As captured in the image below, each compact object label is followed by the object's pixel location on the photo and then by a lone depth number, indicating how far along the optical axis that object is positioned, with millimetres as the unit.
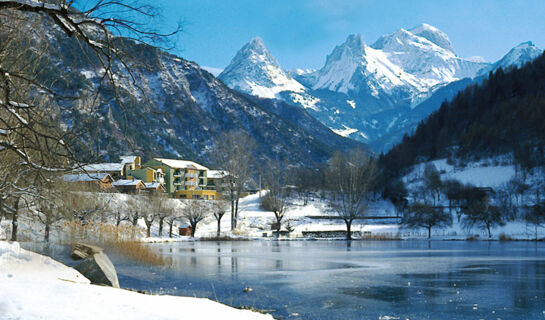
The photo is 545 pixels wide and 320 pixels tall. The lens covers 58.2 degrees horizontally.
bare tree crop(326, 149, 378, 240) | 80450
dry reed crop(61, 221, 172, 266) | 37281
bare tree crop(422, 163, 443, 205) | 96562
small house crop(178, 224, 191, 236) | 75875
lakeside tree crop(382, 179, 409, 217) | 101194
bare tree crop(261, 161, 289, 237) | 81250
